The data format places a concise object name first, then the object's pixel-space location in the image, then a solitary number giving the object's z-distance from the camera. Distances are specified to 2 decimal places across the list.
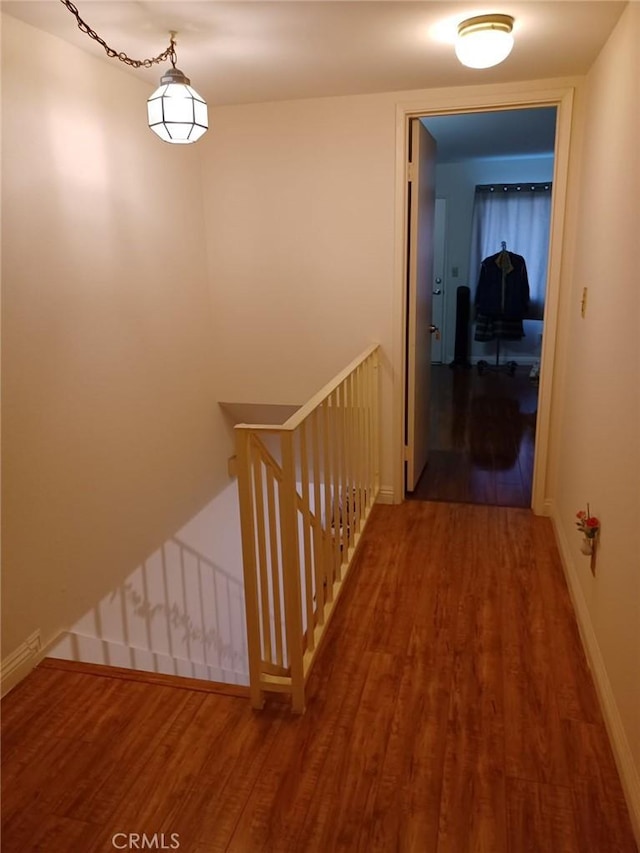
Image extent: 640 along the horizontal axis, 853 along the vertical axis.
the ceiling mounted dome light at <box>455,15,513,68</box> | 2.15
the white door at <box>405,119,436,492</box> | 3.39
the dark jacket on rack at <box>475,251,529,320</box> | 7.14
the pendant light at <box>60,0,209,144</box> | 2.26
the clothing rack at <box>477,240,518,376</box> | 7.22
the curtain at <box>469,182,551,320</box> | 7.09
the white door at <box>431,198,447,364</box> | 7.50
